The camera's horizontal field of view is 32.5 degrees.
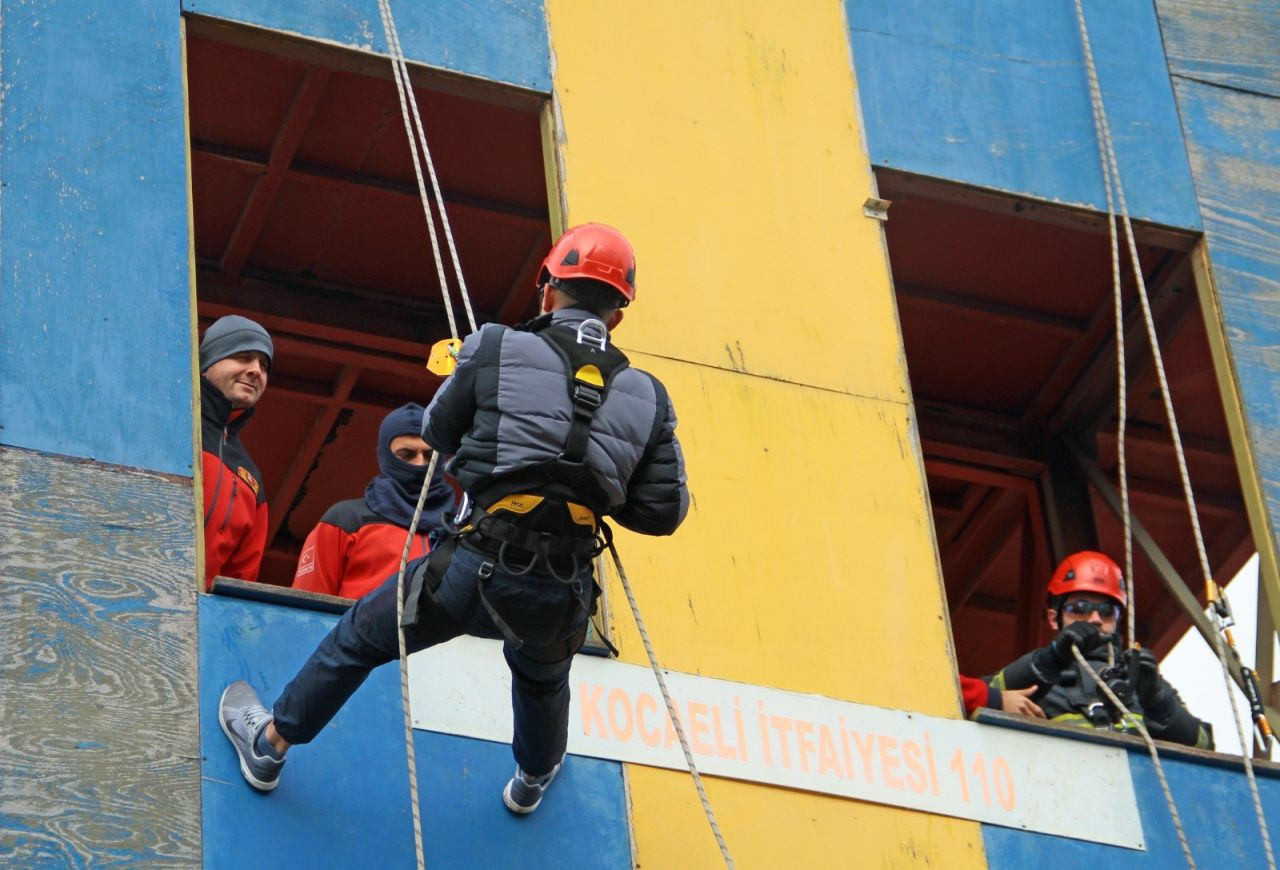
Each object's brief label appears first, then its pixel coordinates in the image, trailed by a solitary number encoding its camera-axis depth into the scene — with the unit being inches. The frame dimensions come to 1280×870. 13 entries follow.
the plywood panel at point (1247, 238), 370.6
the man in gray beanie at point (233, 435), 302.4
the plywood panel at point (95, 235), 288.2
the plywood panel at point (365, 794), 266.7
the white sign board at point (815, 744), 291.1
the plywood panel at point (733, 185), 343.3
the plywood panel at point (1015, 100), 382.6
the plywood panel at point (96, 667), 253.8
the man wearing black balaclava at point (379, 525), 317.7
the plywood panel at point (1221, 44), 409.1
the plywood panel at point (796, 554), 313.0
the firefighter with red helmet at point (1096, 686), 339.0
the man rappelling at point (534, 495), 249.3
